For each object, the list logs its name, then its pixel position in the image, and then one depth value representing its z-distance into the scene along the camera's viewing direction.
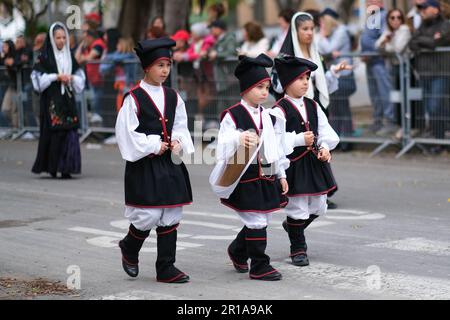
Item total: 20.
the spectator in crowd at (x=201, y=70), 16.89
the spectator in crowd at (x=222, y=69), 16.58
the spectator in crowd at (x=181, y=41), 17.75
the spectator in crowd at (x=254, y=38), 16.23
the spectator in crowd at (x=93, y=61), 18.34
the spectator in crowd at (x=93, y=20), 19.14
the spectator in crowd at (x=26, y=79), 19.41
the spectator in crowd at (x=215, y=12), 17.78
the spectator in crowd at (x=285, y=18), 13.57
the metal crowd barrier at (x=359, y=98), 14.48
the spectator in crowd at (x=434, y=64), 14.28
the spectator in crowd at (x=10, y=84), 19.48
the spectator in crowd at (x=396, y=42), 14.84
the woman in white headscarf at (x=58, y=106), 13.52
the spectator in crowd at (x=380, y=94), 15.04
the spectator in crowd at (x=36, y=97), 19.09
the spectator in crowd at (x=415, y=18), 15.07
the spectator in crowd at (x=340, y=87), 15.36
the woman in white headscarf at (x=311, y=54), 9.70
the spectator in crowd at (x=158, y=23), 17.25
